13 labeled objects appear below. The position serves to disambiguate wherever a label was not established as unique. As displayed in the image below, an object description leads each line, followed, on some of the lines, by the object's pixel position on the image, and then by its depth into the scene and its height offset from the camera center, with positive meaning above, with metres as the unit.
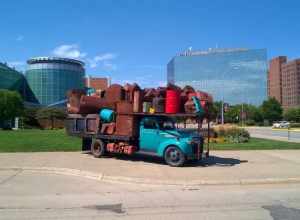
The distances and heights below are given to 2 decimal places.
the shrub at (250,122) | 78.96 -0.30
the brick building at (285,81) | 110.83 +15.47
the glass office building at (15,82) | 94.40 +12.64
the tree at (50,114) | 56.94 +1.27
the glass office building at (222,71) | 87.23 +14.93
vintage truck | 10.88 -0.63
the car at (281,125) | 58.71 -0.79
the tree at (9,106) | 54.10 +2.68
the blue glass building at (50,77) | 111.91 +16.32
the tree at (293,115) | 81.92 +1.63
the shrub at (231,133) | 20.37 -0.84
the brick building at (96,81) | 100.39 +13.74
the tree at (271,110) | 79.33 +2.86
